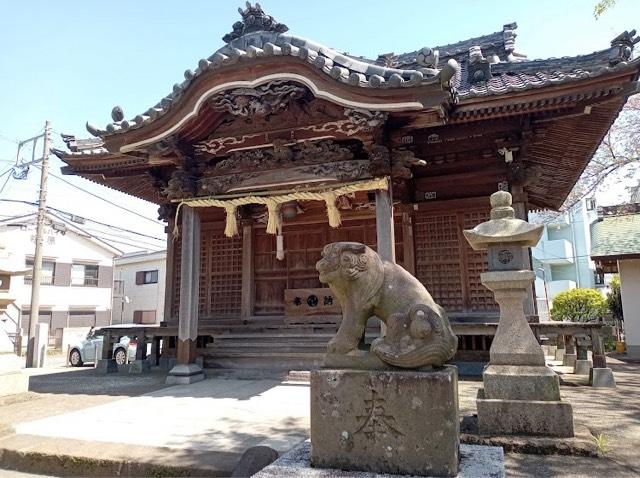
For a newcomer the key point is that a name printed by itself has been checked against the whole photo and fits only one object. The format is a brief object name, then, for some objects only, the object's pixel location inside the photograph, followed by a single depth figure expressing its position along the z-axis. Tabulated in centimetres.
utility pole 1540
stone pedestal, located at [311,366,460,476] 269
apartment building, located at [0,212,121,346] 2689
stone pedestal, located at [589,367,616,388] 734
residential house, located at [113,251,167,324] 3297
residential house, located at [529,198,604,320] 3350
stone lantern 433
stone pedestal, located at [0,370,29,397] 635
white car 1622
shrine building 728
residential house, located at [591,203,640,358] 1416
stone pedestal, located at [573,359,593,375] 848
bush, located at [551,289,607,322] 2069
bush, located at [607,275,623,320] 1809
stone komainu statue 289
